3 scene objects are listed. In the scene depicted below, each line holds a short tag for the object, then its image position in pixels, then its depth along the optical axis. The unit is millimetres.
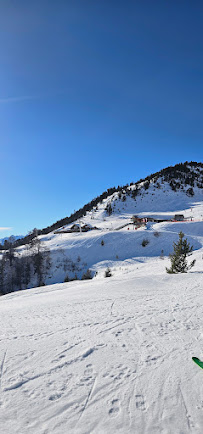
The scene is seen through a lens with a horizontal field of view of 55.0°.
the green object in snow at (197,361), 3547
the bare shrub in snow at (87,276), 28497
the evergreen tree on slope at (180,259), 15883
